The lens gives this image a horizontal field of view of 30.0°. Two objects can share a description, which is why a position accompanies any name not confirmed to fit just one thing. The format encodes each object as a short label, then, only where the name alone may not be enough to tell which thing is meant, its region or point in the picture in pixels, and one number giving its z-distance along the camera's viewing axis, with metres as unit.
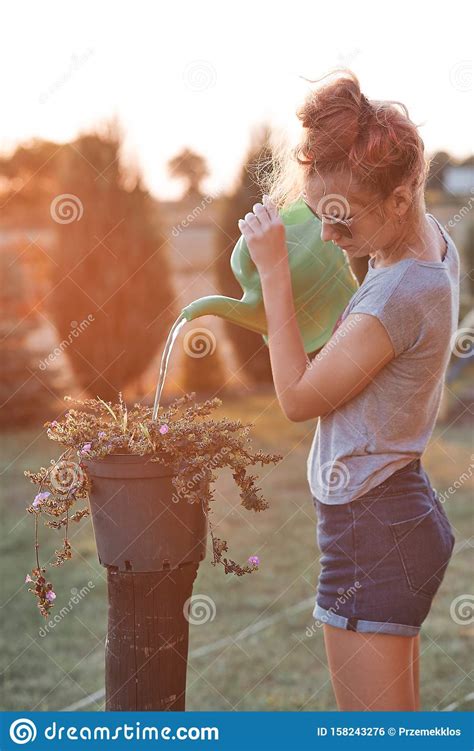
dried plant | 1.58
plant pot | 1.58
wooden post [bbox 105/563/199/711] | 1.62
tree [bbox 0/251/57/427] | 7.29
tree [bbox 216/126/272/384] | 8.00
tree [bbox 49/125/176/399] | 7.39
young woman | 1.49
